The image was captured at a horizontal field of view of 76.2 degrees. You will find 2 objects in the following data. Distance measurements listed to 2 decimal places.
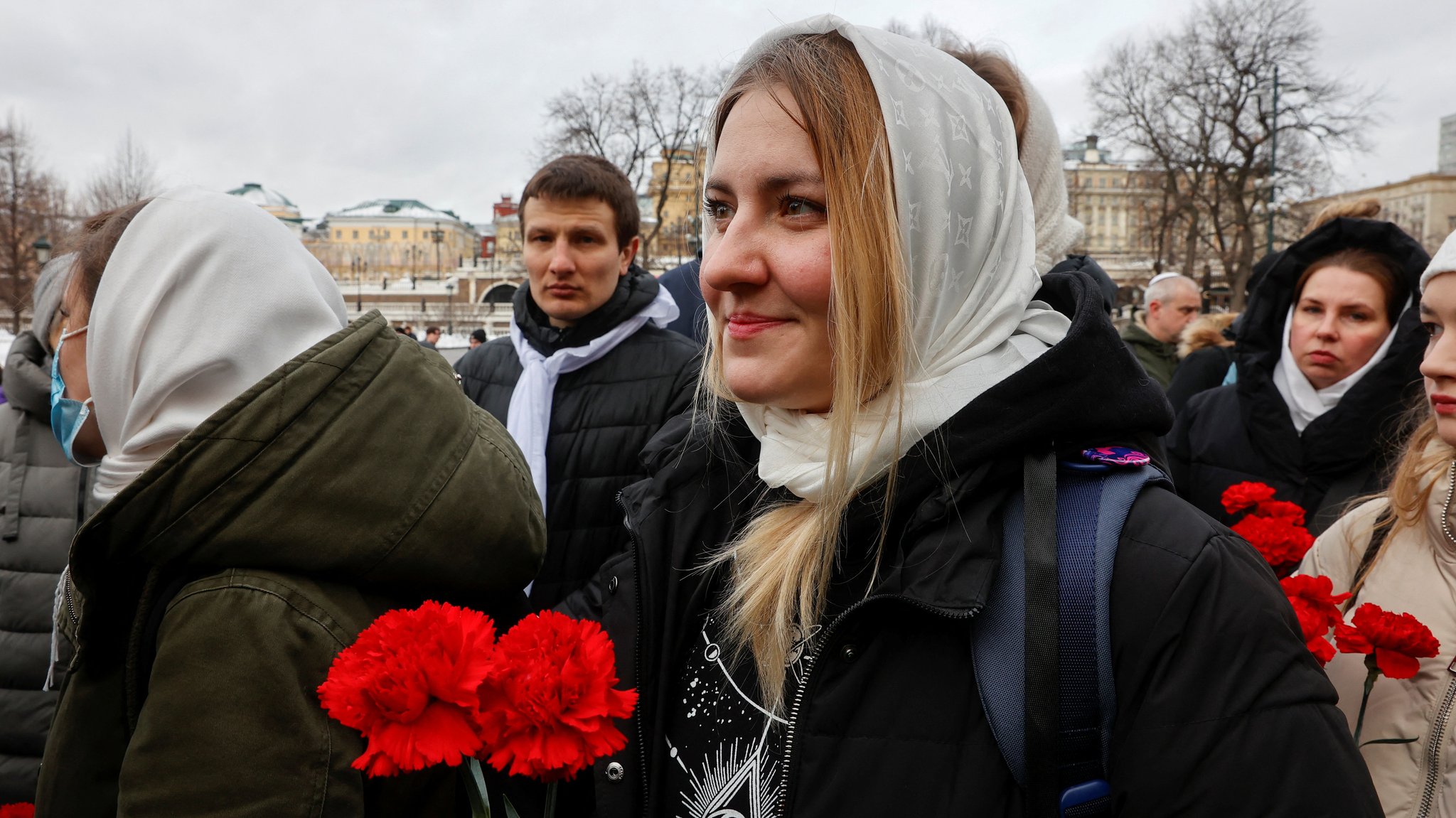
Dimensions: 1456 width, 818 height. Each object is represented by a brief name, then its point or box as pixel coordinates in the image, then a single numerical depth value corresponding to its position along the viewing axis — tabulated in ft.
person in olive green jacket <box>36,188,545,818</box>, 4.41
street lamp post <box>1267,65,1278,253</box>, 81.35
